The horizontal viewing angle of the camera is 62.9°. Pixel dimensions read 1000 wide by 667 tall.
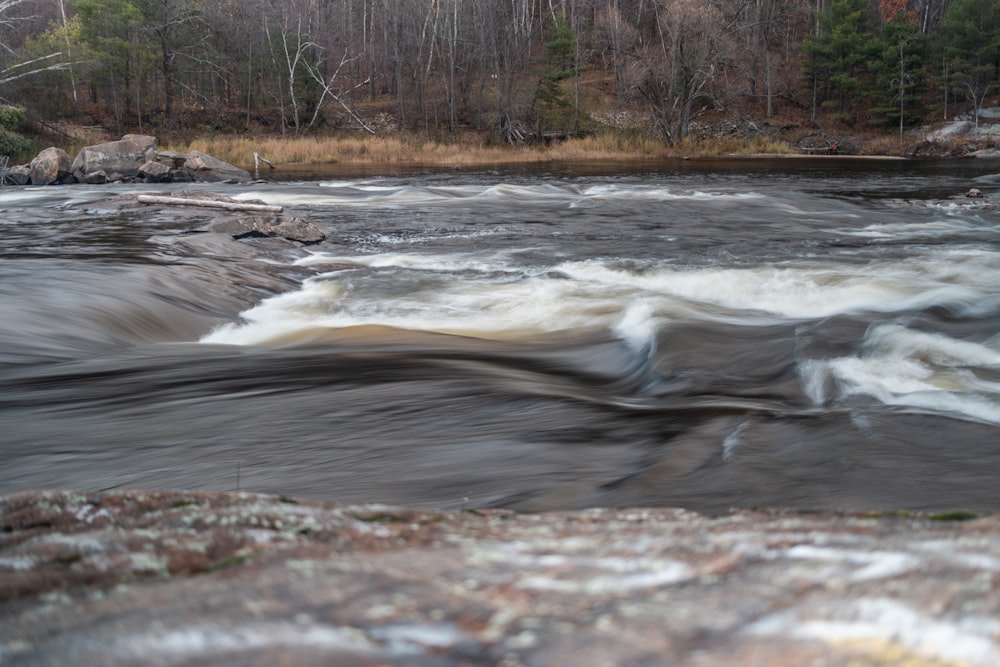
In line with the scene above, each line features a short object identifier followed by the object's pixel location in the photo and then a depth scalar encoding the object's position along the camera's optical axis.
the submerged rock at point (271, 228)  11.41
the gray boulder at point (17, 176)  23.62
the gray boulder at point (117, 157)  23.97
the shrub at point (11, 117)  30.77
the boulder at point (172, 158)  24.66
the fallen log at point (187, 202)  13.64
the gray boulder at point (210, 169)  24.52
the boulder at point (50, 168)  23.25
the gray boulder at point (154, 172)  23.95
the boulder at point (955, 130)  40.24
